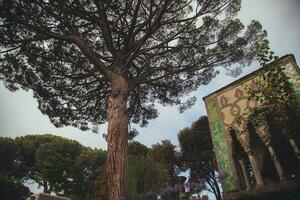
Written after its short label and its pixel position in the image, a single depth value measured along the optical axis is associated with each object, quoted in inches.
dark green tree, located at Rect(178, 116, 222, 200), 690.8
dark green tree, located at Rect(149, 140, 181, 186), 757.3
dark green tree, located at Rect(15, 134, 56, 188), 864.9
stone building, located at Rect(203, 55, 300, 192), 339.0
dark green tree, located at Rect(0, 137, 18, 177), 837.8
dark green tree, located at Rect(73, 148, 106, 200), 701.9
